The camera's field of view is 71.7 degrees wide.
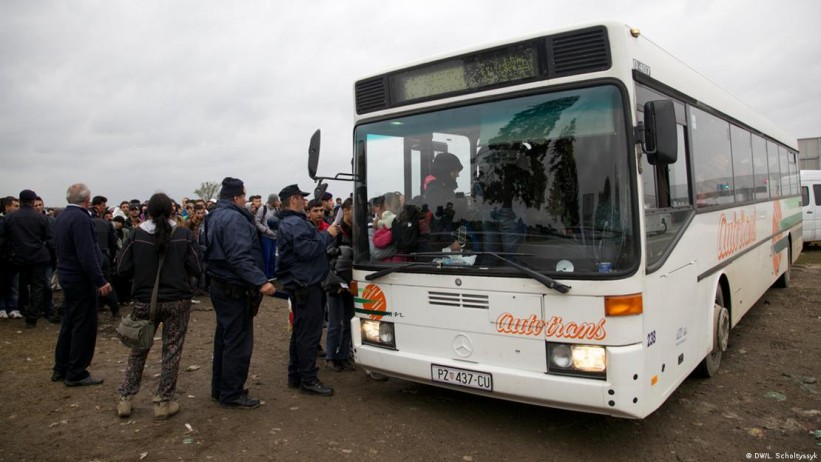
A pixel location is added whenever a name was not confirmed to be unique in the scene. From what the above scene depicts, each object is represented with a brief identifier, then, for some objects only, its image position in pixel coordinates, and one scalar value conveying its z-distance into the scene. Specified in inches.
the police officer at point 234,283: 198.7
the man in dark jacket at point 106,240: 377.1
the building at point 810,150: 1013.8
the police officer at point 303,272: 214.8
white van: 743.1
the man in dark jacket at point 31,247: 346.0
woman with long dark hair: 196.5
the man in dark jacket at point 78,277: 223.5
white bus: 155.8
